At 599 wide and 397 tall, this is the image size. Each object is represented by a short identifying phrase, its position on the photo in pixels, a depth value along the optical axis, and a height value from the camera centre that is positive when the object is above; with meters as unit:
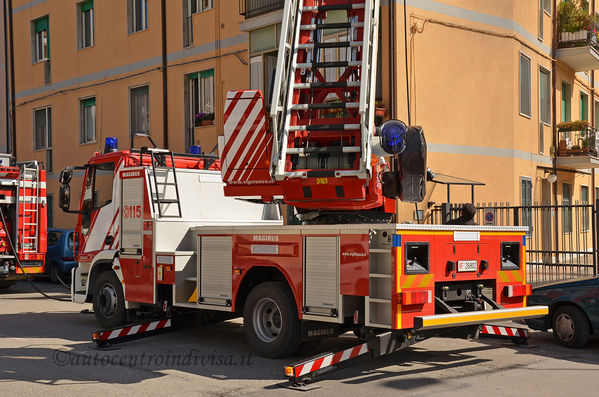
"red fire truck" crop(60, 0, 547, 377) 7.74 -0.57
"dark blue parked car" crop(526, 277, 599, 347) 9.62 -1.59
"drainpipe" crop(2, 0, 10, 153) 29.42 +4.71
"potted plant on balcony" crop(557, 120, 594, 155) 22.77 +1.60
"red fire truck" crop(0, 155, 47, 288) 17.25 -0.62
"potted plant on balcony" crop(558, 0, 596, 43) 22.52 +5.04
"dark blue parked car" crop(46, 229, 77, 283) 19.73 -1.61
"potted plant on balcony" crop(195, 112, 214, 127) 21.02 +2.09
